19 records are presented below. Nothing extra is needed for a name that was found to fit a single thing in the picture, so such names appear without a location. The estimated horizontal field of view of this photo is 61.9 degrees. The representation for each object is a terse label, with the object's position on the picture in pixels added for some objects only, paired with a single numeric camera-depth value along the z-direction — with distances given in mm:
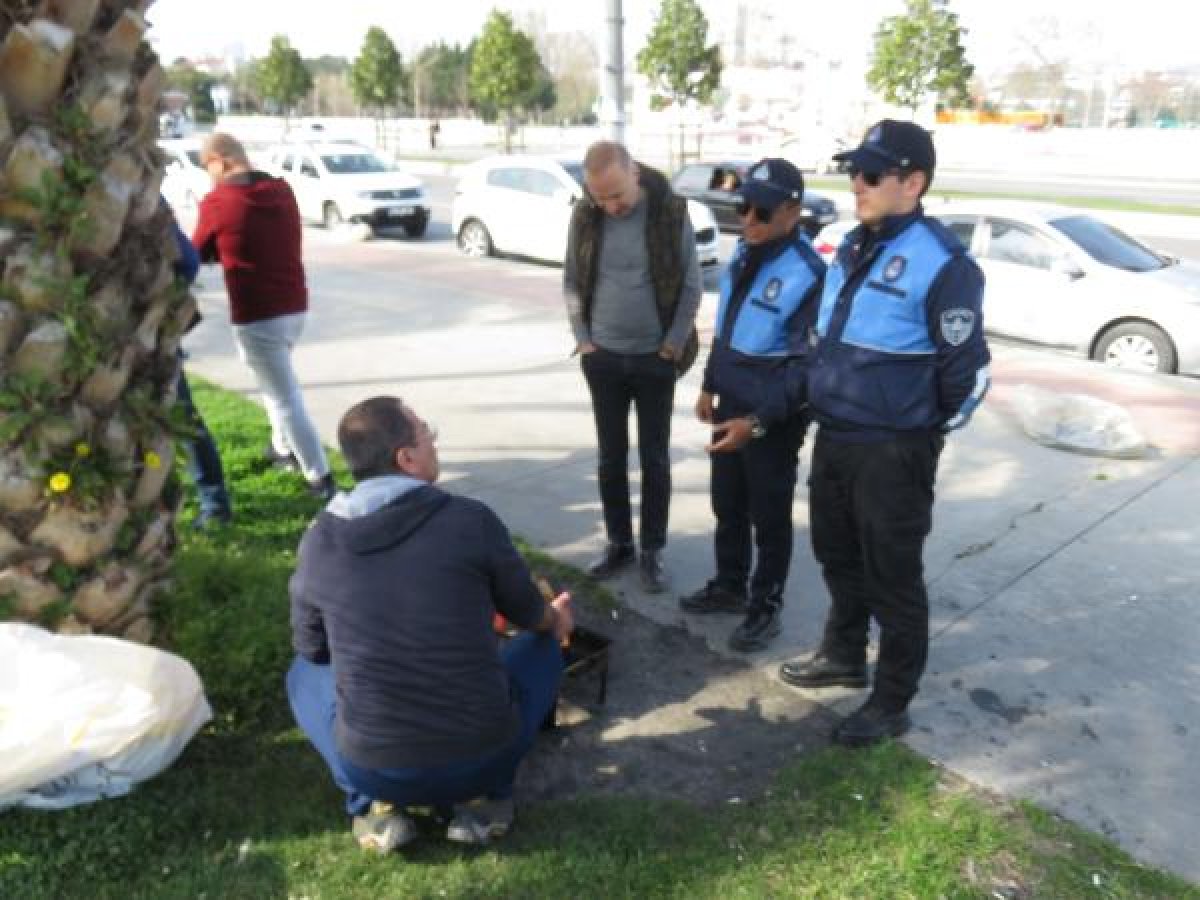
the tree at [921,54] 22359
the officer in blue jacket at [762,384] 3539
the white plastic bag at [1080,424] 6141
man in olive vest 4074
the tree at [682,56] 28109
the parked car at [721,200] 17312
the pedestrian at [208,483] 4695
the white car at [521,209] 15062
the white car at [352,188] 18172
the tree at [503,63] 33250
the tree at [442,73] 68312
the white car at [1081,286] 8469
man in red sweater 4770
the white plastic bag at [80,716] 2547
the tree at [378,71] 42781
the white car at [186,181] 20281
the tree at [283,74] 48312
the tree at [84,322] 2504
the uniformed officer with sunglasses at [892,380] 2896
